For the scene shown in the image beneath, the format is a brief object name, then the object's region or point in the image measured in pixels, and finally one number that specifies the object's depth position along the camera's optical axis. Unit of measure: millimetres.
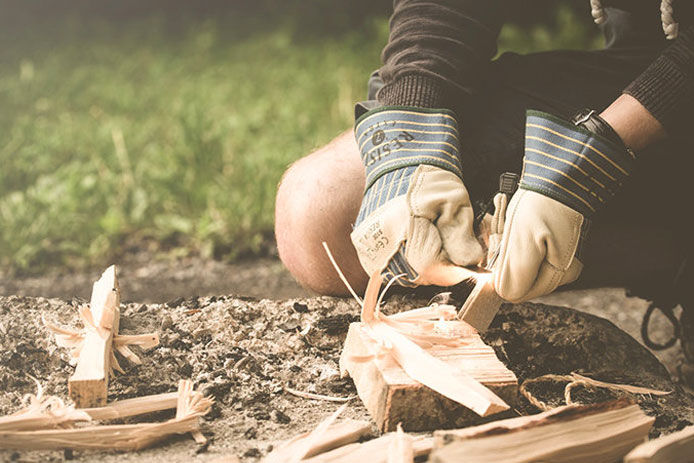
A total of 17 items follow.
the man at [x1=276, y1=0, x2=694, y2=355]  1525
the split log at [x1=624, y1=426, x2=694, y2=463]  1026
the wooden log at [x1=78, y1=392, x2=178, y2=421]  1259
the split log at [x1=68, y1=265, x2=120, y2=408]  1265
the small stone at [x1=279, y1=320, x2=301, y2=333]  1688
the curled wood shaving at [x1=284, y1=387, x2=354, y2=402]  1435
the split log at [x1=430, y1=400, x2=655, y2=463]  1026
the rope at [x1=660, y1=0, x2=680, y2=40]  1688
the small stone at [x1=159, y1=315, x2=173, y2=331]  1668
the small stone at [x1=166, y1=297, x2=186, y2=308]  1804
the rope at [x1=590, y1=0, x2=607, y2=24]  1838
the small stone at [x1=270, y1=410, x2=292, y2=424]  1355
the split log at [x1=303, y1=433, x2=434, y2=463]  1119
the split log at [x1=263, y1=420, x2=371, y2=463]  1146
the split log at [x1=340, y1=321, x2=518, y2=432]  1275
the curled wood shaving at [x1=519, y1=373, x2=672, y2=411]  1509
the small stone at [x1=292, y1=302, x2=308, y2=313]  1772
